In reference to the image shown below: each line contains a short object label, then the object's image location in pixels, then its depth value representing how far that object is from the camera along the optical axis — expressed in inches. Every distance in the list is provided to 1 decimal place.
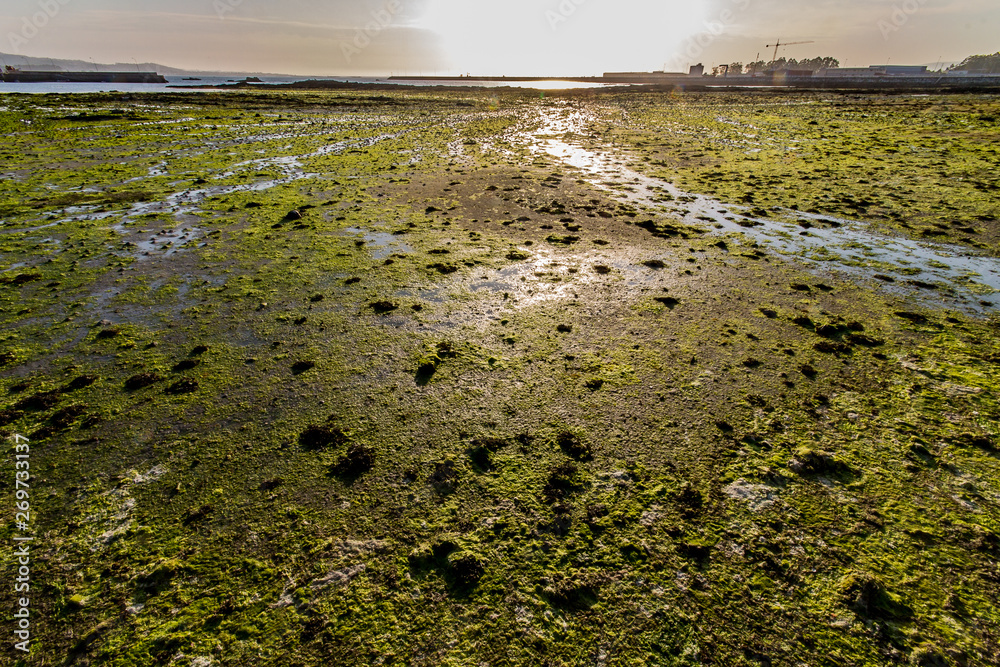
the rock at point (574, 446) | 161.9
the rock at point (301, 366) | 210.9
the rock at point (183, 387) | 194.9
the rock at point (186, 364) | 210.7
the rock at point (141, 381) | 196.4
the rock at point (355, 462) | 155.8
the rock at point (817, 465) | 154.3
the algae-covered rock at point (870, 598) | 112.1
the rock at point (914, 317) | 247.3
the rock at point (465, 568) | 121.1
